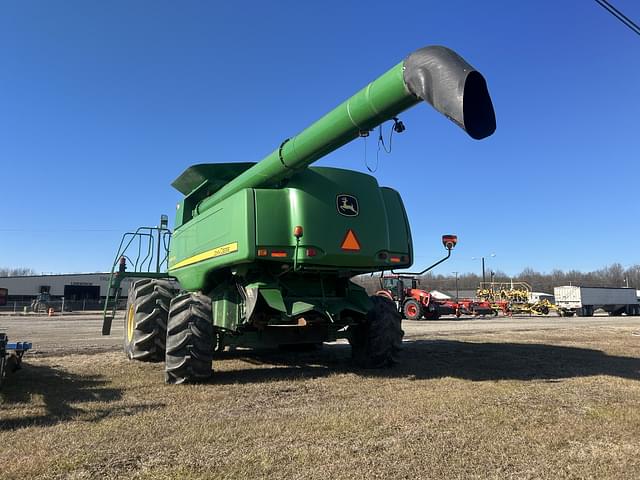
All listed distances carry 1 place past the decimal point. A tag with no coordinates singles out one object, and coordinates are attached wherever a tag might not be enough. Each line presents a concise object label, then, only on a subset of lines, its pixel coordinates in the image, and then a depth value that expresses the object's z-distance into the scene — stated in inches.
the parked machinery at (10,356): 228.2
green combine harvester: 259.6
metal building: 2508.5
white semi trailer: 1502.2
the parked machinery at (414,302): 1088.8
